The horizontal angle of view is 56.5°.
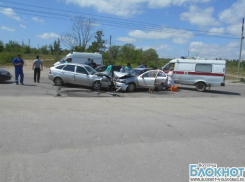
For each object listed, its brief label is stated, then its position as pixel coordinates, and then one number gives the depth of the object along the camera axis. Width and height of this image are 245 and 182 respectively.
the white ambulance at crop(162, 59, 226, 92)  16.12
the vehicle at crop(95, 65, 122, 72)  18.02
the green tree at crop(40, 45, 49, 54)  85.56
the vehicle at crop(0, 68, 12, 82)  13.95
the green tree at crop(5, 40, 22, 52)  63.78
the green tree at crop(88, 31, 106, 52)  41.22
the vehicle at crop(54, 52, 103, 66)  21.50
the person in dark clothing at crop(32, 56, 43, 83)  14.59
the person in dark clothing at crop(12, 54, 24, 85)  13.60
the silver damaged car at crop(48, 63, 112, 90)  13.69
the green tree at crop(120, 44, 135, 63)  47.86
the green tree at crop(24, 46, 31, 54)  73.65
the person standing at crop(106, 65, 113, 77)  15.20
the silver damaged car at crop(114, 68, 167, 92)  13.91
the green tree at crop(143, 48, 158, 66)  46.53
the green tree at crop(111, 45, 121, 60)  54.13
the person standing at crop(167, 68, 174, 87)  16.33
